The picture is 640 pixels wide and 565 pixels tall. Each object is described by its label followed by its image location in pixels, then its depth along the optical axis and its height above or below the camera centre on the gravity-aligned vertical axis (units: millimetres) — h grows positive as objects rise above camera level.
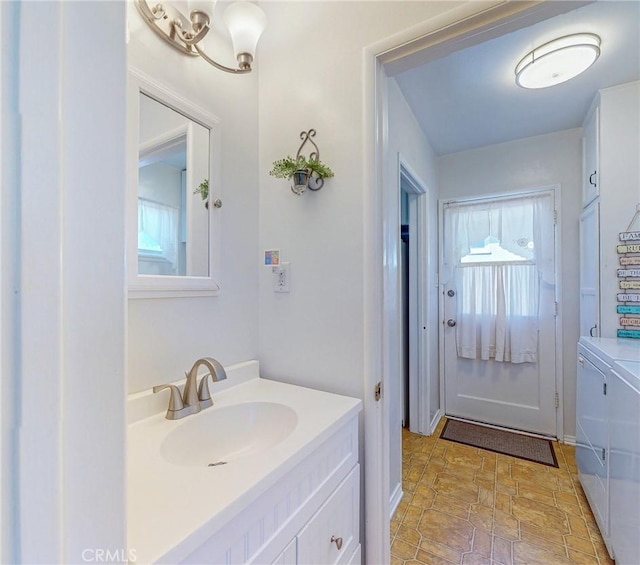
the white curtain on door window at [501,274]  2598 +86
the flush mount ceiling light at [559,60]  1557 +1169
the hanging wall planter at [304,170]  1200 +444
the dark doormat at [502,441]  2277 -1258
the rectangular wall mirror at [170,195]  974 +310
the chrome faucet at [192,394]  947 -353
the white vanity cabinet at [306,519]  603 -559
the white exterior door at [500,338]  2576 -474
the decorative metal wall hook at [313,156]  1237 +512
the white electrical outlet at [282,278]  1325 +25
